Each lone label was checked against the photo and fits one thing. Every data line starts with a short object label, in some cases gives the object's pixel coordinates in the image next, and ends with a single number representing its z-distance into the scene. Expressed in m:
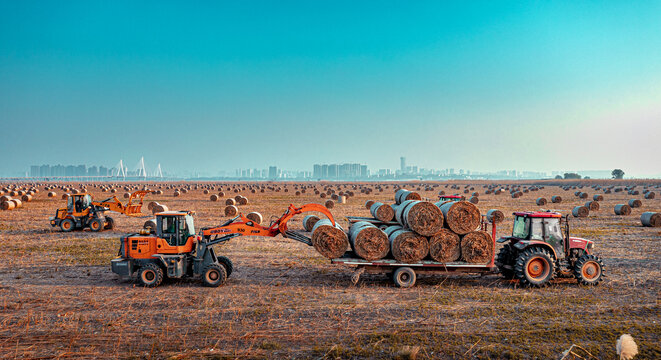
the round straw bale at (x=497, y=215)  28.83
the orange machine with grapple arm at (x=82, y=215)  24.58
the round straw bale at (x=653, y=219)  25.66
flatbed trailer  12.45
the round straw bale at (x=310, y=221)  23.52
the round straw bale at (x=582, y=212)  32.12
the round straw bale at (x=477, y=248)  12.46
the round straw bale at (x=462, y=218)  12.50
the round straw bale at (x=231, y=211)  33.12
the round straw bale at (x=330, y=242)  12.73
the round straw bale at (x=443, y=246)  12.50
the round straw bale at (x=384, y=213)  19.61
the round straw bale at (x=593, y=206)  37.00
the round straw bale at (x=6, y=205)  38.28
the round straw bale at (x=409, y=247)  12.51
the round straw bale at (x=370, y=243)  12.48
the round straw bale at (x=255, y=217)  27.56
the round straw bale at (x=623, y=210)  33.16
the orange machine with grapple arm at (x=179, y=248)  12.73
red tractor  12.35
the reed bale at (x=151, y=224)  23.52
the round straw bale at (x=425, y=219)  12.50
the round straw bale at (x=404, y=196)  19.78
